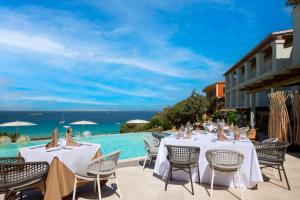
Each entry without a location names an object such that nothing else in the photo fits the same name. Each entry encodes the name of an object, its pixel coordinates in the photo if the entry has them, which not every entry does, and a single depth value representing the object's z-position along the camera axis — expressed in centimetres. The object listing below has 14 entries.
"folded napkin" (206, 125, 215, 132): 551
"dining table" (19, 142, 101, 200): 289
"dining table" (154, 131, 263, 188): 362
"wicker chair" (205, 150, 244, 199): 339
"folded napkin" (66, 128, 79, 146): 349
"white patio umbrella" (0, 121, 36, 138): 785
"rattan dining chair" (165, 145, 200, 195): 361
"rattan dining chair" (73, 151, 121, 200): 307
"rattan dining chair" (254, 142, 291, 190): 362
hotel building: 792
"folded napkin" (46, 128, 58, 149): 342
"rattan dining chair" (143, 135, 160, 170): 470
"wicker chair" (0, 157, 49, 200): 254
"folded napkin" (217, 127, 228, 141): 406
